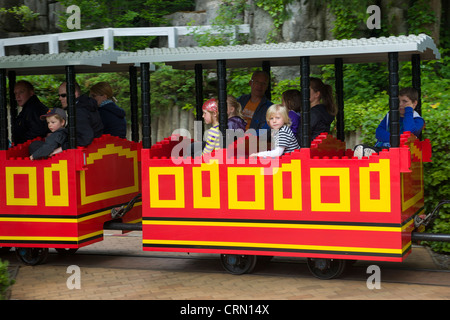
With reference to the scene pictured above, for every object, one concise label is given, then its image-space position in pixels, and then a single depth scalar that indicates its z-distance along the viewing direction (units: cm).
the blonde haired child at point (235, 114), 729
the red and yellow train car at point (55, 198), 750
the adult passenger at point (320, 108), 727
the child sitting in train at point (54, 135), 759
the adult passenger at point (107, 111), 850
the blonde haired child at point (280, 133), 684
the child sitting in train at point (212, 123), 709
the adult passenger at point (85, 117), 767
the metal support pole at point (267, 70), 834
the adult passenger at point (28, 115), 840
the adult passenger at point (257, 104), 779
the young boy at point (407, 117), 711
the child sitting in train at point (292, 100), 729
